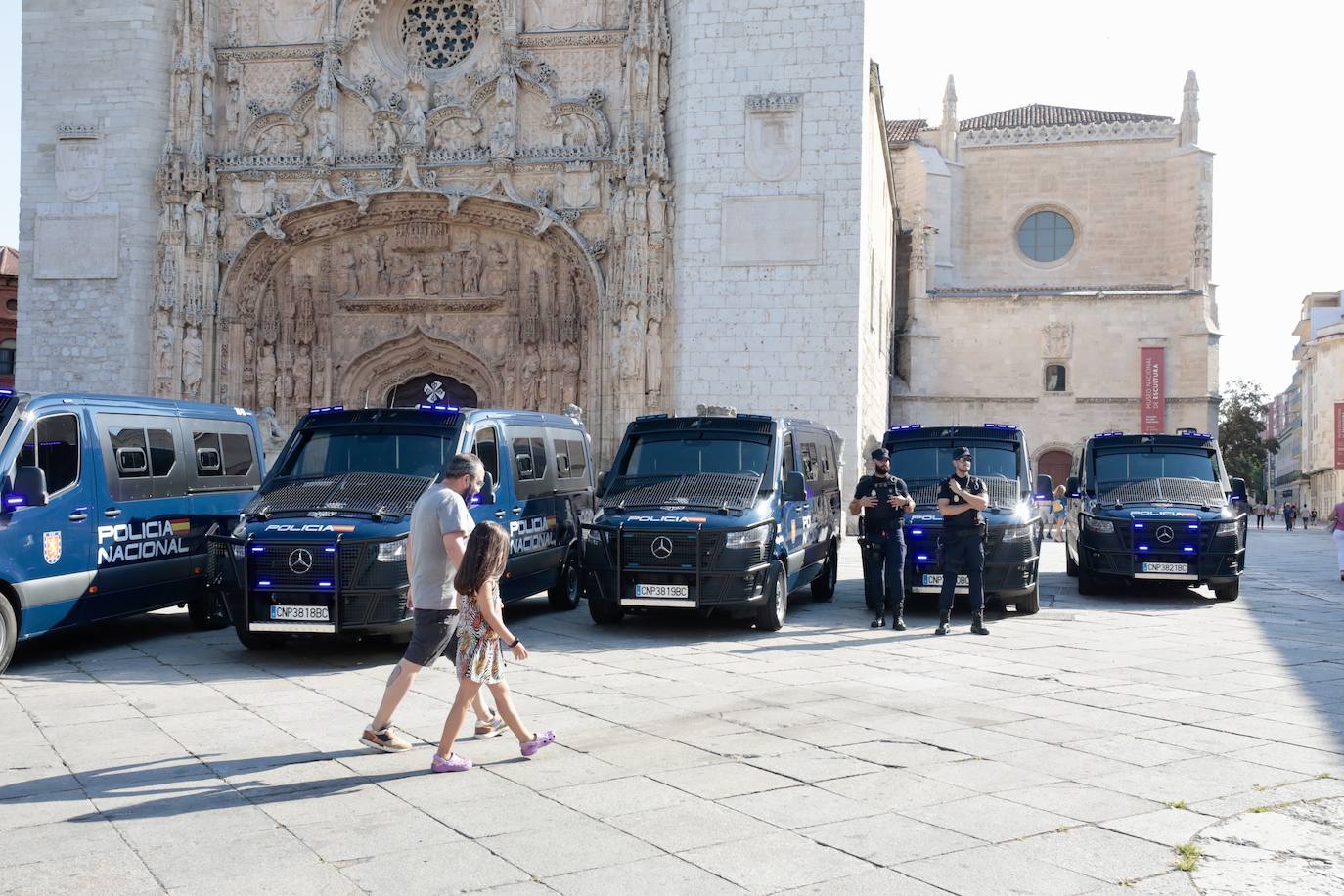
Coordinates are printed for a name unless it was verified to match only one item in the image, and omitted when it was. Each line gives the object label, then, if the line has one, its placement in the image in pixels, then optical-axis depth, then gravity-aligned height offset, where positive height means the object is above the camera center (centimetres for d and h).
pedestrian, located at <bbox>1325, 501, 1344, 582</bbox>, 1756 -67
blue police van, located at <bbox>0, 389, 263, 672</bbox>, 893 -36
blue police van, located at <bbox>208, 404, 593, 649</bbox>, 920 -43
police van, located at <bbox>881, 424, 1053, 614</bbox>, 1230 -29
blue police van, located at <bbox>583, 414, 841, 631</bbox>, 1080 -47
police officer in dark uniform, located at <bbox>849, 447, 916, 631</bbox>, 1141 -57
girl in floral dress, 595 -83
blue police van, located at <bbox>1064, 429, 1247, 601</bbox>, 1382 -42
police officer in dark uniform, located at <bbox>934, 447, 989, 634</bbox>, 1094 -56
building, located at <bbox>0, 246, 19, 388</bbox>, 4538 +534
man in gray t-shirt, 630 -56
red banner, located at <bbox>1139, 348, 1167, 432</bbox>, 3531 +254
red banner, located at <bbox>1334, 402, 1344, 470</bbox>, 5191 +195
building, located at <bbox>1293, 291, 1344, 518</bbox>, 6071 +439
